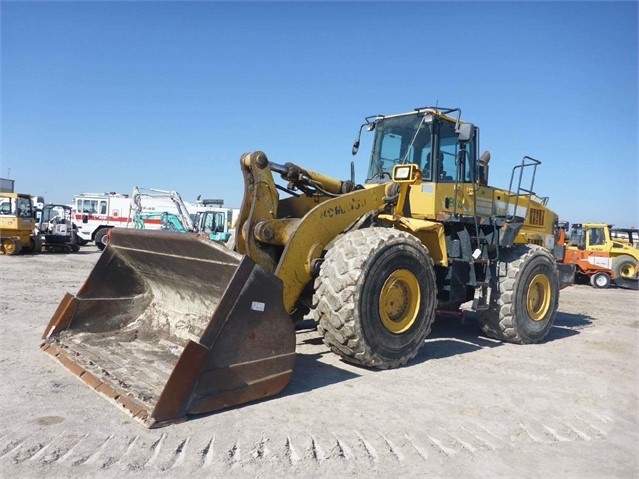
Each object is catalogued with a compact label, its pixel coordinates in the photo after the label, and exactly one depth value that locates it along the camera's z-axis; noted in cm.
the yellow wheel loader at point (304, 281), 398
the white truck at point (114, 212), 2325
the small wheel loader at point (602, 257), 1811
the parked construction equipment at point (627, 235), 2008
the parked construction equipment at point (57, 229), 2227
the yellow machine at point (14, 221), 2002
